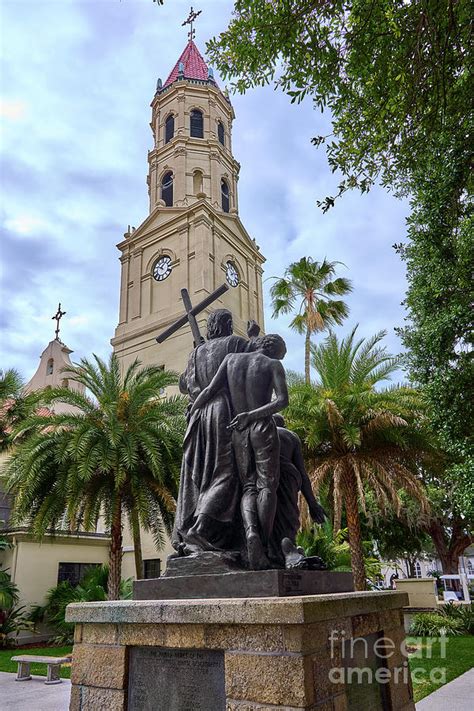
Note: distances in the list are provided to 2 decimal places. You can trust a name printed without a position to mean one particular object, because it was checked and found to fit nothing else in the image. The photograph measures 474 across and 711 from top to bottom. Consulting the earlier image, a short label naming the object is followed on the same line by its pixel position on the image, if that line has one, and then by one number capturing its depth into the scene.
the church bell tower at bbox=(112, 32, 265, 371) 29.39
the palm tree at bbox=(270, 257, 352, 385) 25.30
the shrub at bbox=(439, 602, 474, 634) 15.83
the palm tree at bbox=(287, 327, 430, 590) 14.21
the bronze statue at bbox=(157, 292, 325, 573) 4.20
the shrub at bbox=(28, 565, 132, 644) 16.86
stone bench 9.72
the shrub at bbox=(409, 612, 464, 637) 15.23
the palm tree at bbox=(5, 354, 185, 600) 13.74
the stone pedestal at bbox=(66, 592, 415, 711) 3.13
